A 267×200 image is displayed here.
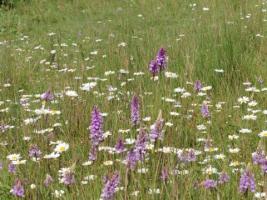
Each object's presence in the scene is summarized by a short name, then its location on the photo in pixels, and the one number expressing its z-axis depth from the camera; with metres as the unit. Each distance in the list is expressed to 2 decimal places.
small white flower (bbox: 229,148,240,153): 6.23
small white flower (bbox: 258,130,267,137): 6.55
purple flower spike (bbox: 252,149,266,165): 5.13
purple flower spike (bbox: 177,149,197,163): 5.62
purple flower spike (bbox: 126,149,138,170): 5.08
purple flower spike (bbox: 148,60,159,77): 7.33
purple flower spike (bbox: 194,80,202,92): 8.03
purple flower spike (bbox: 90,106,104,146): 5.34
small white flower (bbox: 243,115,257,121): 7.29
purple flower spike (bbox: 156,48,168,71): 7.19
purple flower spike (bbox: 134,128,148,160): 5.06
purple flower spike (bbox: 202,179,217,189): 5.06
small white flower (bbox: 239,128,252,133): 6.78
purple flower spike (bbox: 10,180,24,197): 5.17
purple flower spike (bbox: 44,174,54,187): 5.70
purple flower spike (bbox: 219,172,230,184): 5.11
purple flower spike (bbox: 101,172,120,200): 4.31
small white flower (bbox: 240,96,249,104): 8.15
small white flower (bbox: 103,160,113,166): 5.94
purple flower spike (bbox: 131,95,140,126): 5.56
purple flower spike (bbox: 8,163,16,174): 6.01
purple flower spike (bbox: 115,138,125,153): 5.45
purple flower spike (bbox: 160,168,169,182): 5.17
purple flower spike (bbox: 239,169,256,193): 4.57
